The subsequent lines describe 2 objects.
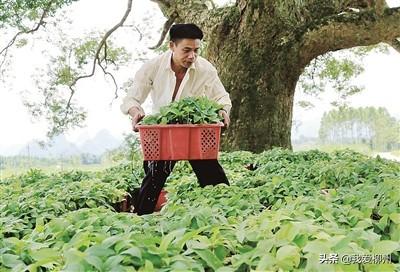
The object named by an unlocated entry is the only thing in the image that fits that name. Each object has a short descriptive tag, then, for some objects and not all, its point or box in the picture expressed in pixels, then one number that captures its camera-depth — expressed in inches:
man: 122.6
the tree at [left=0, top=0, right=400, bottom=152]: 274.5
